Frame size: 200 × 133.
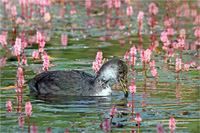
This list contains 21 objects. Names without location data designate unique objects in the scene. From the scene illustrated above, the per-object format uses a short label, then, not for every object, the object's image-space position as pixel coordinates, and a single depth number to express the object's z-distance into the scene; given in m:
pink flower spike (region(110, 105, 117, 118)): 8.51
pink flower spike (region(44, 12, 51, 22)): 21.99
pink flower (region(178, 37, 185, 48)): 14.30
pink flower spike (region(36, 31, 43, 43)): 14.62
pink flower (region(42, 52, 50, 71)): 12.48
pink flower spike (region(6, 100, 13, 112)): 9.96
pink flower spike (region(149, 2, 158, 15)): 19.85
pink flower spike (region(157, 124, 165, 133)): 7.19
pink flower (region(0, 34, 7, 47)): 15.16
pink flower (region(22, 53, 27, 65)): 14.46
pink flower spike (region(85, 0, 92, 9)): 26.57
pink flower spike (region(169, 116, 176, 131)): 7.90
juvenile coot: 11.50
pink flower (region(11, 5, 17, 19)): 19.81
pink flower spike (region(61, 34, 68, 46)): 18.62
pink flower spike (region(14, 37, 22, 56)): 12.77
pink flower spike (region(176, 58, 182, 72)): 12.75
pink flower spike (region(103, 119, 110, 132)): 8.29
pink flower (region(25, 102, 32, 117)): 8.07
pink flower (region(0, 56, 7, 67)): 14.98
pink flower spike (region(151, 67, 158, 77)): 12.88
